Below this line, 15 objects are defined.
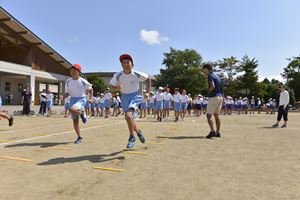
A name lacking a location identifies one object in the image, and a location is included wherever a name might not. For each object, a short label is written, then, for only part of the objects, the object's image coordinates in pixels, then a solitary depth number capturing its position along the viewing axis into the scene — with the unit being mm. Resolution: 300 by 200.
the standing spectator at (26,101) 16035
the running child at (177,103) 12783
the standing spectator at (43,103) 16665
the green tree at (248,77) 41646
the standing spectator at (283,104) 10030
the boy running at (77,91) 5506
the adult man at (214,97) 6567
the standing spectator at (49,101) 16379
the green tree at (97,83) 49389
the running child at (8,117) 7062
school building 23228
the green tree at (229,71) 44189
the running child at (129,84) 4781
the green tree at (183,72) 47236
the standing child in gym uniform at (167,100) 13298
